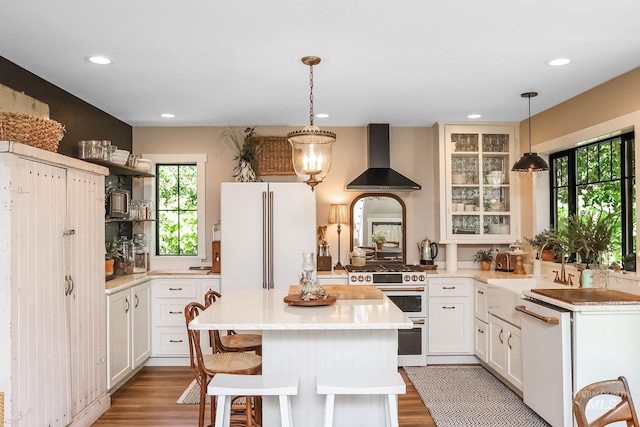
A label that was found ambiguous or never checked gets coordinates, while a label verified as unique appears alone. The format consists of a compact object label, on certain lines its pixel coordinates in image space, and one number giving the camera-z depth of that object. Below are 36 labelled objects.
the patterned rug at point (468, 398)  3.48
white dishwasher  3.03
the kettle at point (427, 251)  5.36
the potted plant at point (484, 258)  5.29
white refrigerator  4.81
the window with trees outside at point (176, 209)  5.53
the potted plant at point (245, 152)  5.15
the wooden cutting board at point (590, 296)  2.97
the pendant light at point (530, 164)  4.19
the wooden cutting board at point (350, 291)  3.20
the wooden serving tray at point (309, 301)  2.87
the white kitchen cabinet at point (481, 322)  4.58
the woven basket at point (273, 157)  5.42
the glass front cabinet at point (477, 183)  5.24
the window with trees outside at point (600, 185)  3.79
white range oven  4.81
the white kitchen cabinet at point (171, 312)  4.86
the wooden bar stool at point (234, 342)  3.15
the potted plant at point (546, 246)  4.60
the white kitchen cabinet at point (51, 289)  2.54
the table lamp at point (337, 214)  5.37
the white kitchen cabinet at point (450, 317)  4.89
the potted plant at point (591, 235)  3.75
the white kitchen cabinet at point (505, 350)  3.83
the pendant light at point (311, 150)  2.89
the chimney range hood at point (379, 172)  5.09
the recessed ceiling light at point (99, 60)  3.19
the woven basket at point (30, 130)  2.63
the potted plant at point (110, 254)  4.45
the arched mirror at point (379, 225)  5.50
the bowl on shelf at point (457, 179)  5.26
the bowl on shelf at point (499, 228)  5.29
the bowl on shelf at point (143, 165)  4.95
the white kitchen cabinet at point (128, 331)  3.89
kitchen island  2.73
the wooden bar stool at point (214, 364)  2.74
